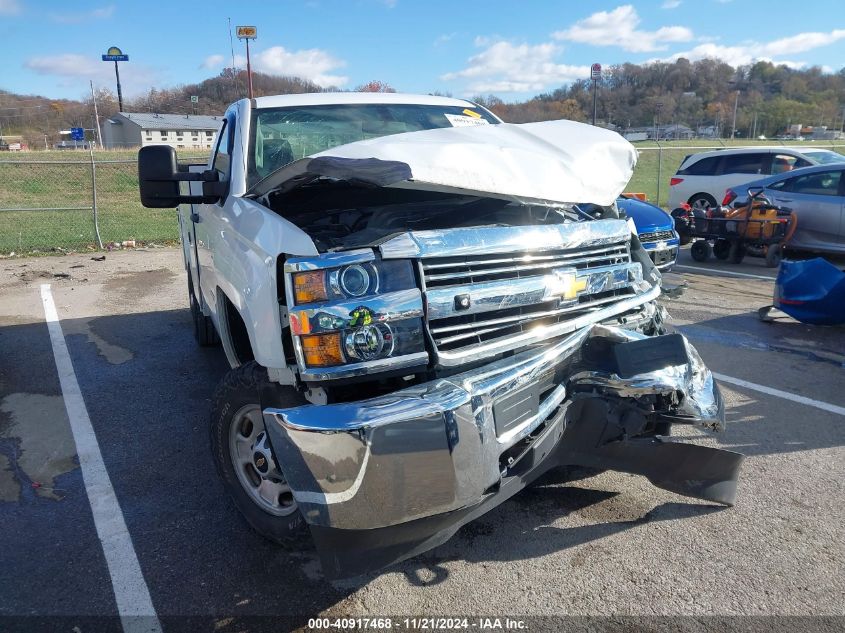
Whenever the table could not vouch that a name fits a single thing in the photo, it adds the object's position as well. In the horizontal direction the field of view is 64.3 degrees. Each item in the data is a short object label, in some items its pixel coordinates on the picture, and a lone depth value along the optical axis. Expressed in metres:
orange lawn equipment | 10.42
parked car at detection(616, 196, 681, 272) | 8.00
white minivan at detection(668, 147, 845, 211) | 13.25
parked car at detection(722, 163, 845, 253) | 10.19
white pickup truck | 2.35
